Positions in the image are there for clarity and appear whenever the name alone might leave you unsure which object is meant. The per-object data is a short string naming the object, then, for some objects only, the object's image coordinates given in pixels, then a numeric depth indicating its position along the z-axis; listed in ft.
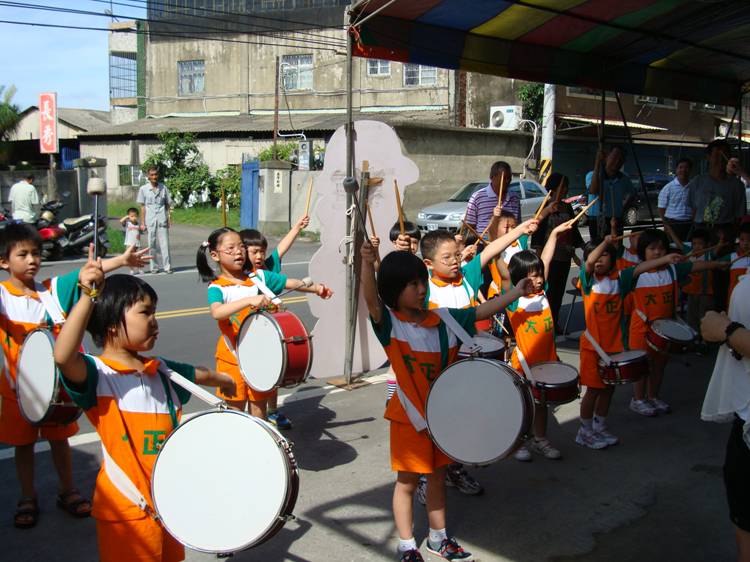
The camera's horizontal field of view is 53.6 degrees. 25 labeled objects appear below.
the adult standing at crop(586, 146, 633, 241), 23.23
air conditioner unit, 80.69
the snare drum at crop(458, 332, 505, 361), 13.76
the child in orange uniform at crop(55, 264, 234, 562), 8.65
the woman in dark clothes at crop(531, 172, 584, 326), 24.81
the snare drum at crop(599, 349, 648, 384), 14.97
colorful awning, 18.29
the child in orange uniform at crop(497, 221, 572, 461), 15.37
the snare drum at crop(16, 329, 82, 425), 9.84
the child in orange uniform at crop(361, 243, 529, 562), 10.99
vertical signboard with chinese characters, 60.34
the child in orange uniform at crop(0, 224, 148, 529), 12.17
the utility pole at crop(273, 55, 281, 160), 76.04
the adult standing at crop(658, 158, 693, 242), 27.25
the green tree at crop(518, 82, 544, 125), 81.56
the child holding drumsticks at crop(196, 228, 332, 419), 14.25
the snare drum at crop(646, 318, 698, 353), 16.67
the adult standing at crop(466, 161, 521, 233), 21.89
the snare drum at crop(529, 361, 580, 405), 13.60
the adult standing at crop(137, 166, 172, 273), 43.04
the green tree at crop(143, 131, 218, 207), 85.81
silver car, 55.87
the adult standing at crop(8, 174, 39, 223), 51.39
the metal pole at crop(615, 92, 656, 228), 22.57
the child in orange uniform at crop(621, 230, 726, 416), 18.58
